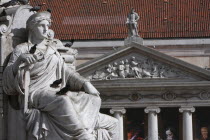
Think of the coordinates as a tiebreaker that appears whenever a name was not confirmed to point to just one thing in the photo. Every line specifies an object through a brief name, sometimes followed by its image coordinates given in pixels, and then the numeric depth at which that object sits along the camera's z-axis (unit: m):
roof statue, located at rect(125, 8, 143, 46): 64.97
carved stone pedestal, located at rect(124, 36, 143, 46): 66.80
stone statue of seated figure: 14.62
